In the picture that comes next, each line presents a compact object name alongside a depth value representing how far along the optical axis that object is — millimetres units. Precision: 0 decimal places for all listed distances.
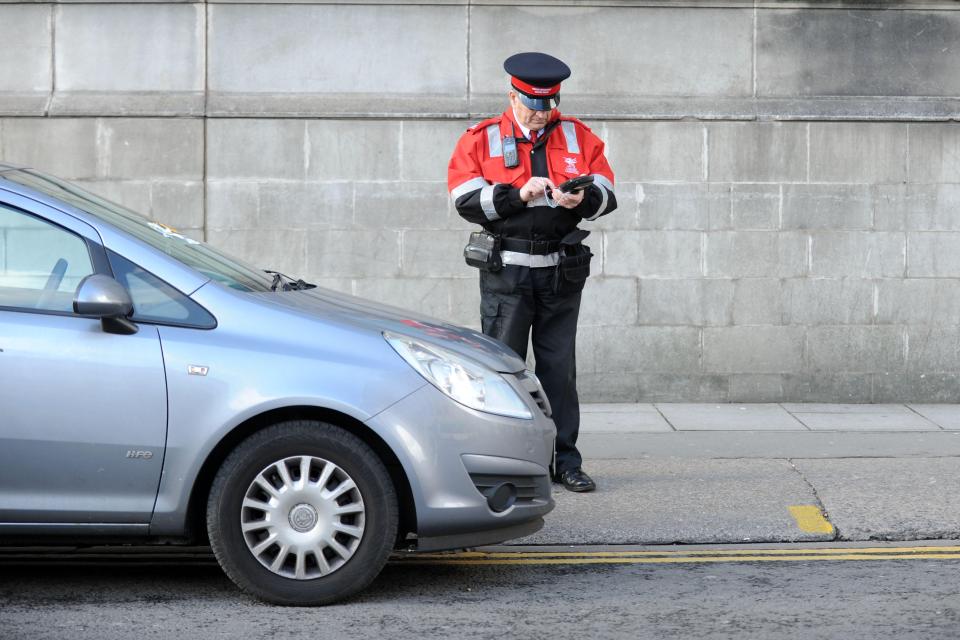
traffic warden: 13359
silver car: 9766
